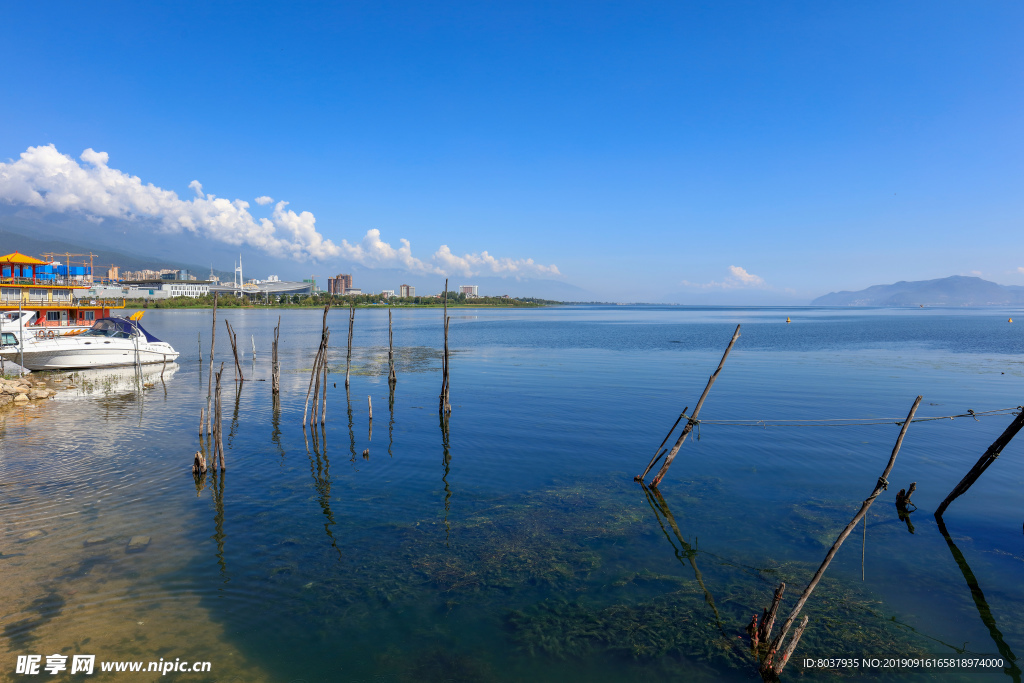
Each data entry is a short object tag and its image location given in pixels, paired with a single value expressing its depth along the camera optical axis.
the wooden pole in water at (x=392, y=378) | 26.58
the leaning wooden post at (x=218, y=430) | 13.52
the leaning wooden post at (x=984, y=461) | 10.32
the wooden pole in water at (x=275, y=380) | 24.15
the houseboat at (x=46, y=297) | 36.56
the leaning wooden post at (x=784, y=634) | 6.68
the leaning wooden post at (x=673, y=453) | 12.79
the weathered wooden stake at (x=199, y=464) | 13.40
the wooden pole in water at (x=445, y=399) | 20.98
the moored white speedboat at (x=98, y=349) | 30.73
